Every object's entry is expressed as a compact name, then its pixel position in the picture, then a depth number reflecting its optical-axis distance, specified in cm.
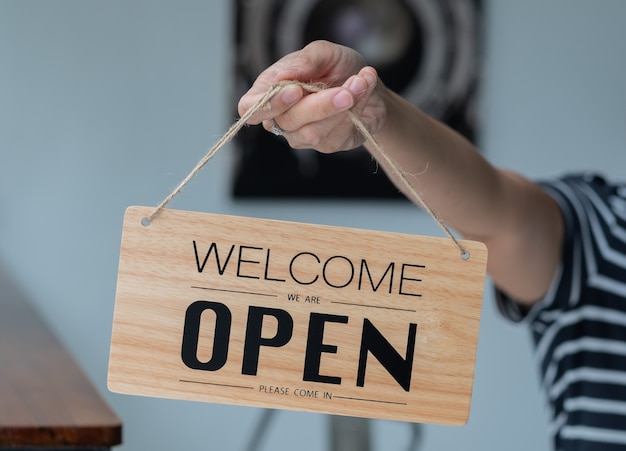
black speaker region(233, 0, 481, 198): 338
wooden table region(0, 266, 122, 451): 108
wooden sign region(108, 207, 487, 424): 97
